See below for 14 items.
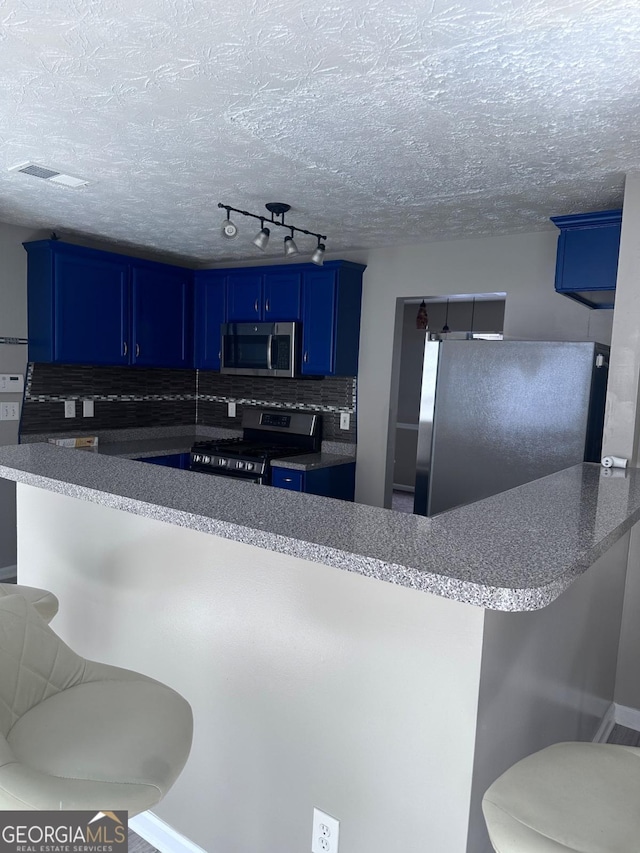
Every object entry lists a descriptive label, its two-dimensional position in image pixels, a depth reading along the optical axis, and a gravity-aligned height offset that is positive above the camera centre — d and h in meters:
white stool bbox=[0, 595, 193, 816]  0.97 -0.71
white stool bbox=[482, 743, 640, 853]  0.95 -0.69
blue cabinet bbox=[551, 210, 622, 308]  2.85 +0.56
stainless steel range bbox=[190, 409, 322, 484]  4.23 -0.63
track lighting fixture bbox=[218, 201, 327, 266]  2.96 +0.61
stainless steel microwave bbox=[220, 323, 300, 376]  4.41 +0.07
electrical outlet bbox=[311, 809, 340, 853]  1.49 -1.11
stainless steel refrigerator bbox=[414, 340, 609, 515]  2.53 -0.18
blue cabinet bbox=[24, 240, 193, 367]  4.08 +0.30
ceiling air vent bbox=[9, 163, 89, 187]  2.73 +0.77
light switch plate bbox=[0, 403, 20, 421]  4.10 -0.42
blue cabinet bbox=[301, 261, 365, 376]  4.23 +0.30
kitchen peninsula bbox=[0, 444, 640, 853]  1.27 -0.66
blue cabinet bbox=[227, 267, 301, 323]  4.46 +0.46
